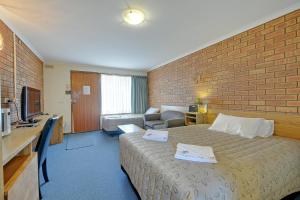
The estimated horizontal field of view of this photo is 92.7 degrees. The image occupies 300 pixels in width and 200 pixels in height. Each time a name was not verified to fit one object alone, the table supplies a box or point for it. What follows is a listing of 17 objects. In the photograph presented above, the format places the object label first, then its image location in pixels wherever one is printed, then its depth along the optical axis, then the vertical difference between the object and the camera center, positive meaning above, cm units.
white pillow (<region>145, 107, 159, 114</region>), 509 -43
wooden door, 488 -8
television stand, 208 -38
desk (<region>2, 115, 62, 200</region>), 97 -57
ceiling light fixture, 197 +119
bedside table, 318 -45
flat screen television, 222 -8
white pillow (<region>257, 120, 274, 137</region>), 207 -45
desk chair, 174 -50
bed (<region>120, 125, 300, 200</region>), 97 -57
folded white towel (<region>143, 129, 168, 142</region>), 188 -51
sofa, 350 -60
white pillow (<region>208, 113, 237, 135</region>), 228 -44
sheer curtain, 537 +18
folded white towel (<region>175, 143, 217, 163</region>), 126 -52
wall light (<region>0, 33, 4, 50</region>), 201 +80
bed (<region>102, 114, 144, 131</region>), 455 -74
